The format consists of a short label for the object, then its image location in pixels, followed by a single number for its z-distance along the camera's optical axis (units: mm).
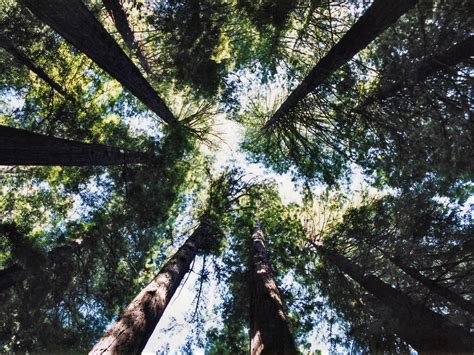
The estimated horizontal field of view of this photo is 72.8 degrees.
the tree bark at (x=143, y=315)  4055
